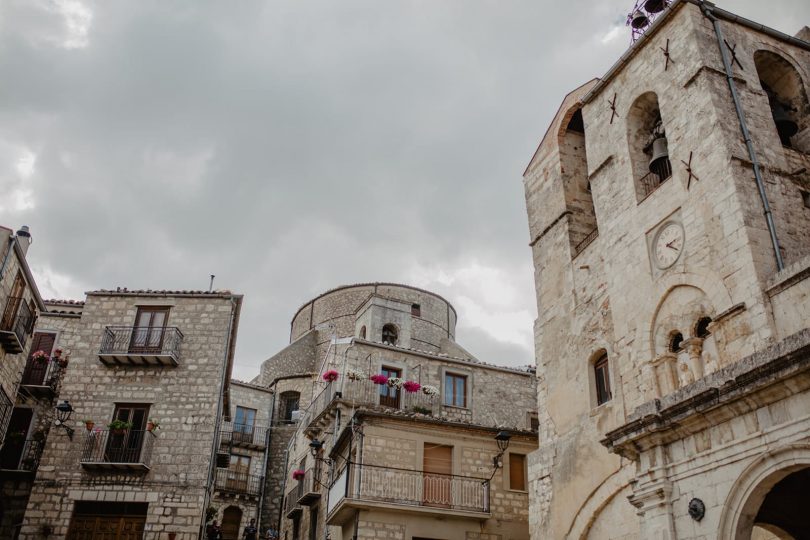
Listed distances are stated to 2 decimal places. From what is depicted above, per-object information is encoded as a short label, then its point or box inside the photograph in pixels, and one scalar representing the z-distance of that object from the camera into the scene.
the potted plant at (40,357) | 24.06
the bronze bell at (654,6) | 17.97
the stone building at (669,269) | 7.92
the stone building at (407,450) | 19.52
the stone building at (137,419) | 20.05
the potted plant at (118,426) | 20.77
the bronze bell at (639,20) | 18.05
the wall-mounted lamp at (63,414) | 20.56
